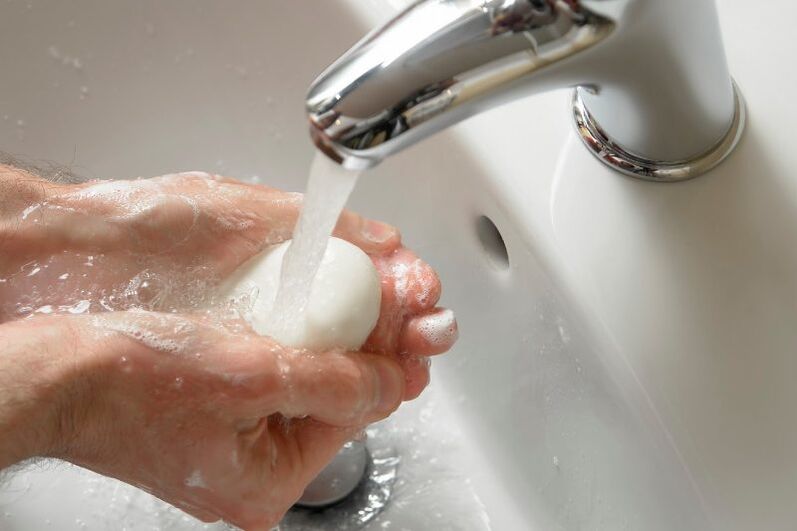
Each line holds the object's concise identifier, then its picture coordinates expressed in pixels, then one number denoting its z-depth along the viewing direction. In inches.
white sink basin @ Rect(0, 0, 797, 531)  16.7
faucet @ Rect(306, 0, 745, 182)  13.0
